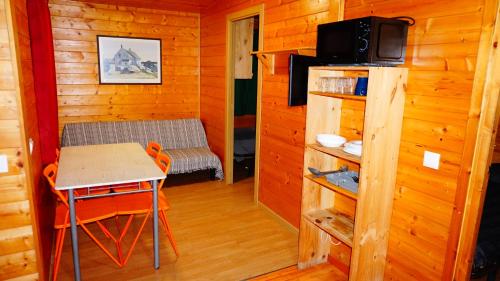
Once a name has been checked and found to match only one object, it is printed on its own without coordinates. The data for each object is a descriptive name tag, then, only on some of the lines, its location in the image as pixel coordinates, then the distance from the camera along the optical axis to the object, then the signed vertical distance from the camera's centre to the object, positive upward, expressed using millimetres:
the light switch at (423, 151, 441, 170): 2010 -459
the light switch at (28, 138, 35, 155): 2259 -496
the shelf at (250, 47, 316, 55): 2874 +229
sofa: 4500 -888
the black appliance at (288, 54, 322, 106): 2773 -5
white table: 2314 -737
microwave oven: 2016 +222
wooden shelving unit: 2109 -652
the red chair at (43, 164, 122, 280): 2473 -1053
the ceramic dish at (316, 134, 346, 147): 2486 -444
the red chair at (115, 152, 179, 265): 2673 -1043
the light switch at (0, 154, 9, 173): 2049 -565
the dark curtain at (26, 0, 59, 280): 2791 -228
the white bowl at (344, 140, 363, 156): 2283 -456
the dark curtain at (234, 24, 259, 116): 6121 -372
